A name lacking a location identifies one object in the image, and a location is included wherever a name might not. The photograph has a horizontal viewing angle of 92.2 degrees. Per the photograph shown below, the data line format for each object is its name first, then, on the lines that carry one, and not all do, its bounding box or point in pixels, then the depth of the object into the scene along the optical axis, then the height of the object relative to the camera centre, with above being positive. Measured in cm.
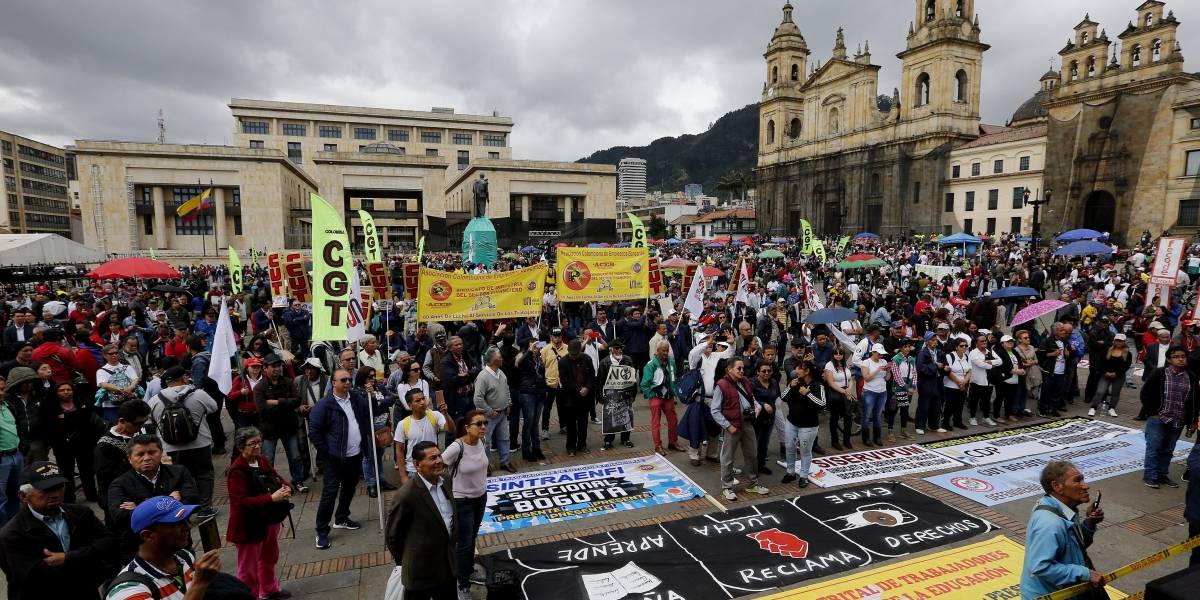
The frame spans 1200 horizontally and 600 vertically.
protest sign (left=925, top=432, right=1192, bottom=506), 714 -283
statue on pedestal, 3287 +381
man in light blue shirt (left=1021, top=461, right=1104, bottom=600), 338 -166
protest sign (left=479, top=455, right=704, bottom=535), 666 -292
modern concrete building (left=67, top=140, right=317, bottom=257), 4731 +522
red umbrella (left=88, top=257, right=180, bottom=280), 1520 -31
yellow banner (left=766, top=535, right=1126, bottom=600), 508 -291
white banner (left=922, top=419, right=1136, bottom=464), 843 -279
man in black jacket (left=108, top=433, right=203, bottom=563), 414 -173
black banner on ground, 524 -290
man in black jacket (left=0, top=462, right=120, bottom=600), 355 -184
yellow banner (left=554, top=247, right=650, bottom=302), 1125 -31
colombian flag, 2877 +269
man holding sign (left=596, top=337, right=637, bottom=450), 862 -198
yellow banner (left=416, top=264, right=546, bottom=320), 991 -63
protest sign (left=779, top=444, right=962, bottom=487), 761 -284
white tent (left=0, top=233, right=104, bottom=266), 1730 +22
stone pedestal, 2116 +60
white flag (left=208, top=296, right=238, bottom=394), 734 -126
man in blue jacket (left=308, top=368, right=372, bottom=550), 597 -197
